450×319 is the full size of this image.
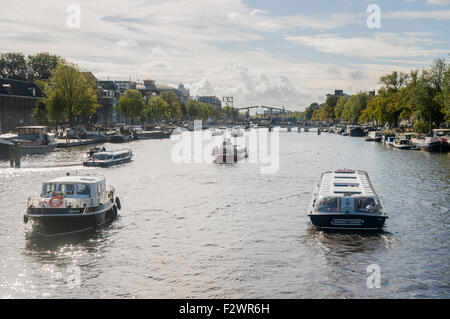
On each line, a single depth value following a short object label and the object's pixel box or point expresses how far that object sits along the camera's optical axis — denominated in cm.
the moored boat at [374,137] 16616
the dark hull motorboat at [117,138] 14044
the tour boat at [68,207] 3581
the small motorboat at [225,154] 8894
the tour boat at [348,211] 3662
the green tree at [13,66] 18538
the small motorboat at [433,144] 11381
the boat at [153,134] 16908
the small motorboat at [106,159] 7919
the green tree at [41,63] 19225
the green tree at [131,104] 19150
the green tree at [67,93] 13312
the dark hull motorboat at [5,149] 9213
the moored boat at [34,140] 9775
